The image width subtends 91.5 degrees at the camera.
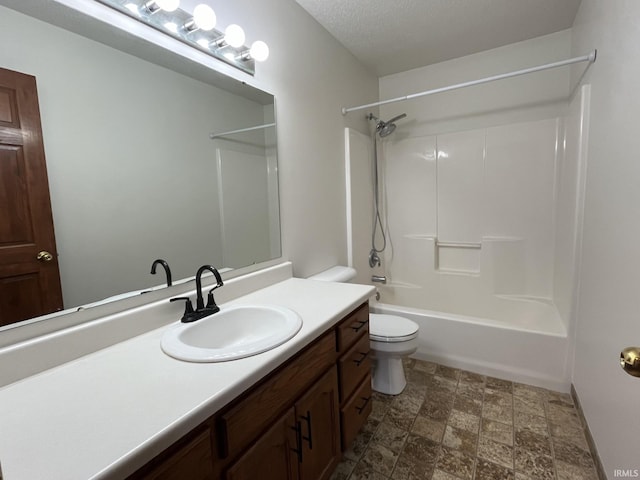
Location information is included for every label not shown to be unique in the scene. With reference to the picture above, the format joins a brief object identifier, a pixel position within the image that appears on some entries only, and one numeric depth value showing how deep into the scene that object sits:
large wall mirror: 0.93
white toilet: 1.82
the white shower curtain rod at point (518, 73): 1.60
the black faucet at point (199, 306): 1.16
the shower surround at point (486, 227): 1.98
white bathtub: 1.90
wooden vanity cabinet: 0.71
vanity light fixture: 1.12
